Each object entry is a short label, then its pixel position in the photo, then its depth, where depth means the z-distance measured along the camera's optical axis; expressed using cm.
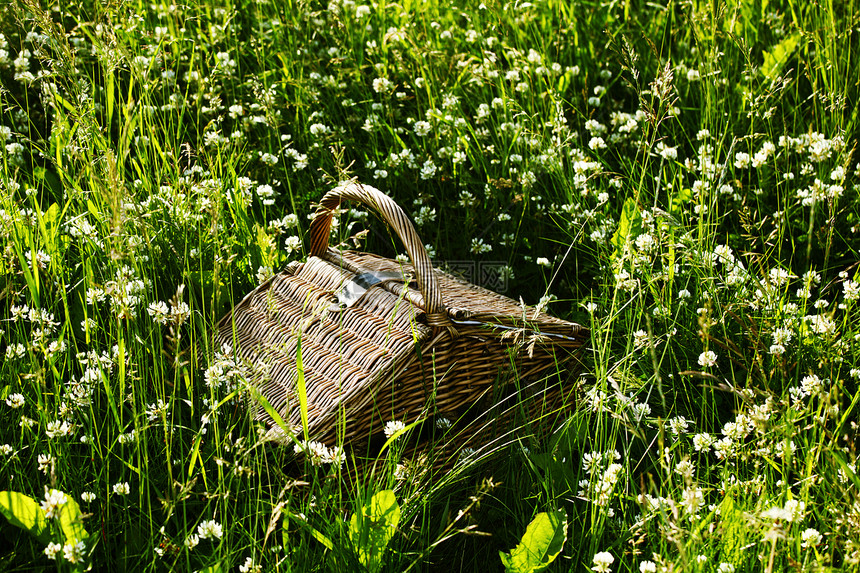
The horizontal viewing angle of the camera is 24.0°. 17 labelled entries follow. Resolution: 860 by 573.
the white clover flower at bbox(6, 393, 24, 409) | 190
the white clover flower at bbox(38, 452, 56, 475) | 180
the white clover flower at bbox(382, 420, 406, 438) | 187
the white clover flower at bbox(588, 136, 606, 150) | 237
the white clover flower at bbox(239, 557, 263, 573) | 175
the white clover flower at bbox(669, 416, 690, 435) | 194
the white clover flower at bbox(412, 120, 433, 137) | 242
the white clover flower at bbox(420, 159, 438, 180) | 239
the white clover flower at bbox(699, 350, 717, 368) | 190
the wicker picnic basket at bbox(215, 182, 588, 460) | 194
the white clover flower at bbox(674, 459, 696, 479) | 169
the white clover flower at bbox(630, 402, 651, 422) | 189
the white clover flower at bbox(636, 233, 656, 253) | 210
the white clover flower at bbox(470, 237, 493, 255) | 234
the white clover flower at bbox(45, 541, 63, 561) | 172
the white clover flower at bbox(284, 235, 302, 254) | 219
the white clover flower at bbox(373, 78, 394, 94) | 249
